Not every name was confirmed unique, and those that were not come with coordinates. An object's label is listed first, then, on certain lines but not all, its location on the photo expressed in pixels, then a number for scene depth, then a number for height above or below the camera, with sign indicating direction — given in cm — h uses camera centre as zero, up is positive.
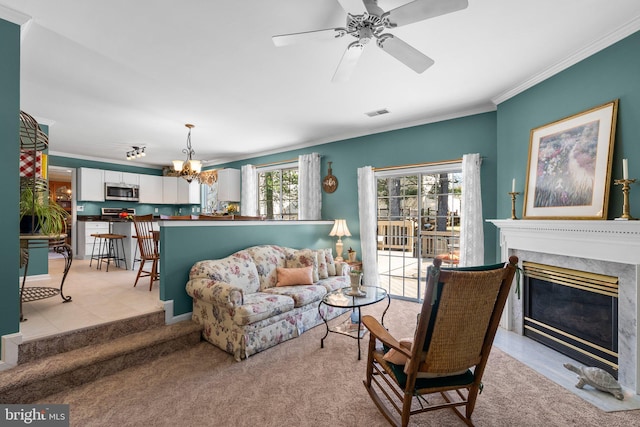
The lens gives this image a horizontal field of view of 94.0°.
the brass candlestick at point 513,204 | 334 +10
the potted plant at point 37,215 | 240 -3
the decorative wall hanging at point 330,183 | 561 +56
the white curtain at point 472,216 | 402 -4
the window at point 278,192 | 647 +45
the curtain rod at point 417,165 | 431 +74
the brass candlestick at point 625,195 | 228 +14
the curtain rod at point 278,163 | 631 +109
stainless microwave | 725 +50
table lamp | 519 -33
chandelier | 484 +72
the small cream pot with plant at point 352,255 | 516 -74
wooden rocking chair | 162 -70
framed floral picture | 254 +44
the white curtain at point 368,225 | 503 -22
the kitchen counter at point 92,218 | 672 -15
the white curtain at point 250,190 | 701 +52
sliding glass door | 445 -17
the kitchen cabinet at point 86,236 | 652 -54
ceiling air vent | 423 +145
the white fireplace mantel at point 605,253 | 230 -36
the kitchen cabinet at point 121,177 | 731 +86
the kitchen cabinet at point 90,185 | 688 +63
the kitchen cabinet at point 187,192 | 830 +55
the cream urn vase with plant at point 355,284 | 321 -78
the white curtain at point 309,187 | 576 +50
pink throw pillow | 384 -84
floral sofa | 285 -94
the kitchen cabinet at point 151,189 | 794 +62
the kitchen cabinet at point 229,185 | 724 +65
